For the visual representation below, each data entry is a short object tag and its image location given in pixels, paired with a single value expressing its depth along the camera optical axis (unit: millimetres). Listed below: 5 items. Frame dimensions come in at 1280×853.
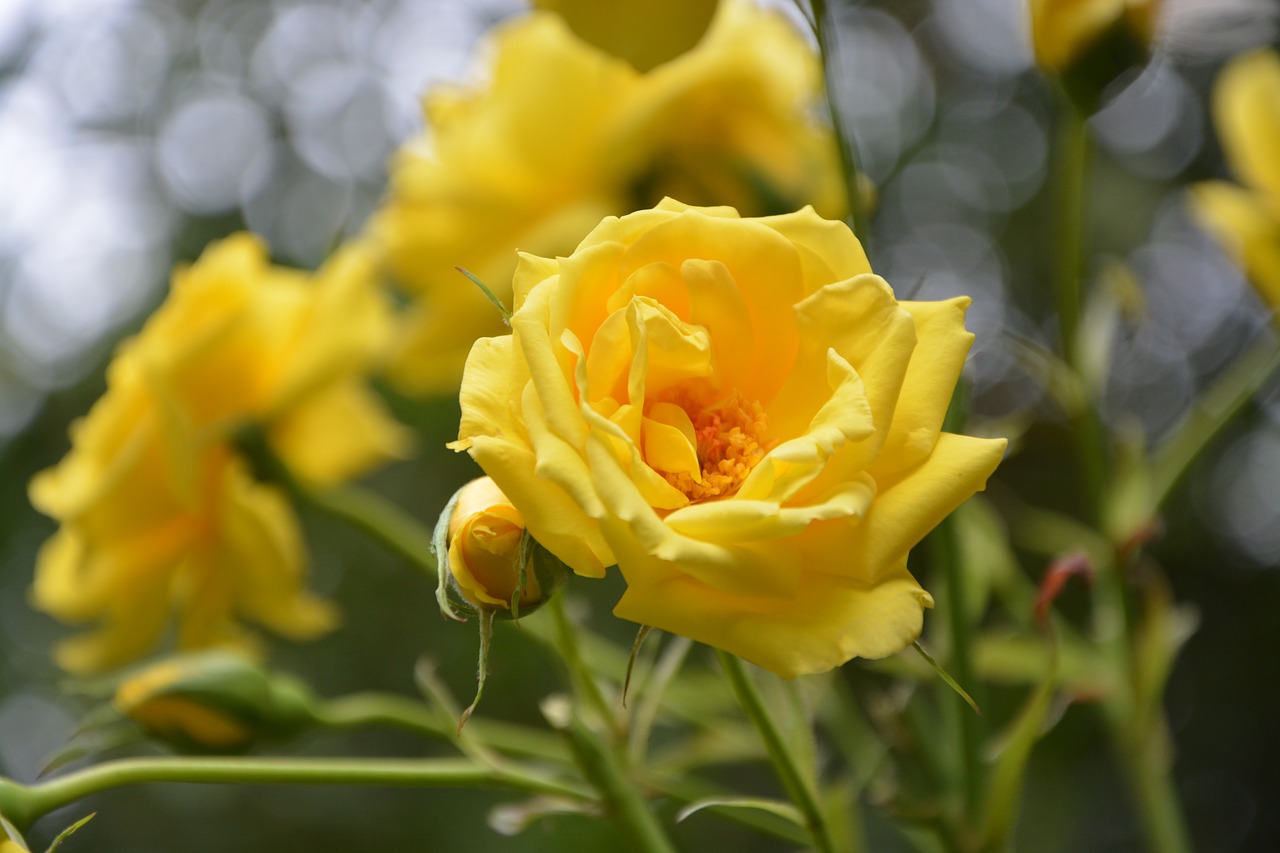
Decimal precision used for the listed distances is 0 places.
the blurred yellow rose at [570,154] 881
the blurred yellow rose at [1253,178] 890
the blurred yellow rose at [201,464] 875
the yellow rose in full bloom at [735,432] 734
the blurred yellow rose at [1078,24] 852
